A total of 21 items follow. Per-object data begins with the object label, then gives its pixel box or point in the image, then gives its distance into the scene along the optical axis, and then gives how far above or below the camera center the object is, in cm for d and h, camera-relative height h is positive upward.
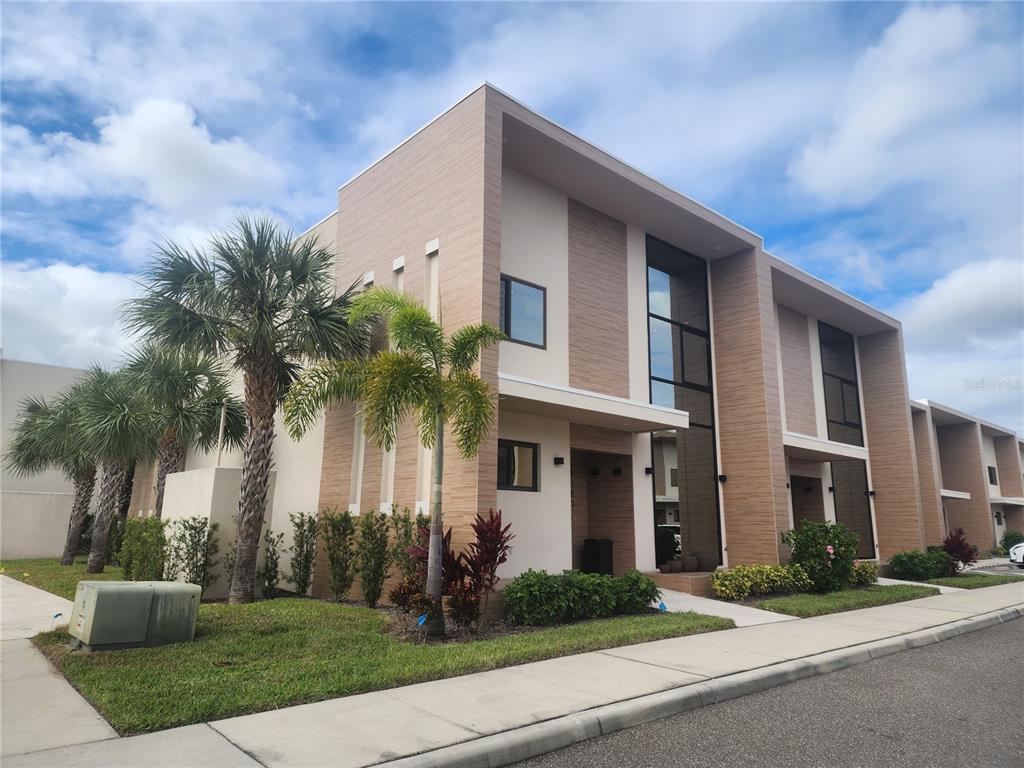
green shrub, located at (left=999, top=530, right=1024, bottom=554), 3475 +2
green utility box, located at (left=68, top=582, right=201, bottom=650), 720 -98
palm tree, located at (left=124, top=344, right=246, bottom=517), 1566 +312
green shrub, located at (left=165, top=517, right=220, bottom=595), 1277 -48
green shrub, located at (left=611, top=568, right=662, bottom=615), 1120 -98
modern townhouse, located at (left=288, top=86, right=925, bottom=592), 1224 +439
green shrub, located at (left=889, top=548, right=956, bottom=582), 1977 -79
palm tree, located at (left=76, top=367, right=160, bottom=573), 1659 +245
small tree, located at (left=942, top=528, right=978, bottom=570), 2141 -31
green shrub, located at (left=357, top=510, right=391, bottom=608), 1185 -53
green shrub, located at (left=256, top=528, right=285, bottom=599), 1407 -87
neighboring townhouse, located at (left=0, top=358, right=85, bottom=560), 2459 +94
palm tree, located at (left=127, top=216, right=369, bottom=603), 1234 +393
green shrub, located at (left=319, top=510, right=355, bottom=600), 1264 -45
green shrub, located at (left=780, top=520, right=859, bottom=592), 1485 -35
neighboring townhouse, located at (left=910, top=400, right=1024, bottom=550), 2714 +345
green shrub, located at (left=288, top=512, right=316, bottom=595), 1383 -52
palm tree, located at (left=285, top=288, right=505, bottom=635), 915 +206
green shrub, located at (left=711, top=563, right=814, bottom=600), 1364 -95
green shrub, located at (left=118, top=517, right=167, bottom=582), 1358 -51
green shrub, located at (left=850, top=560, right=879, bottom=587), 1631 -89
